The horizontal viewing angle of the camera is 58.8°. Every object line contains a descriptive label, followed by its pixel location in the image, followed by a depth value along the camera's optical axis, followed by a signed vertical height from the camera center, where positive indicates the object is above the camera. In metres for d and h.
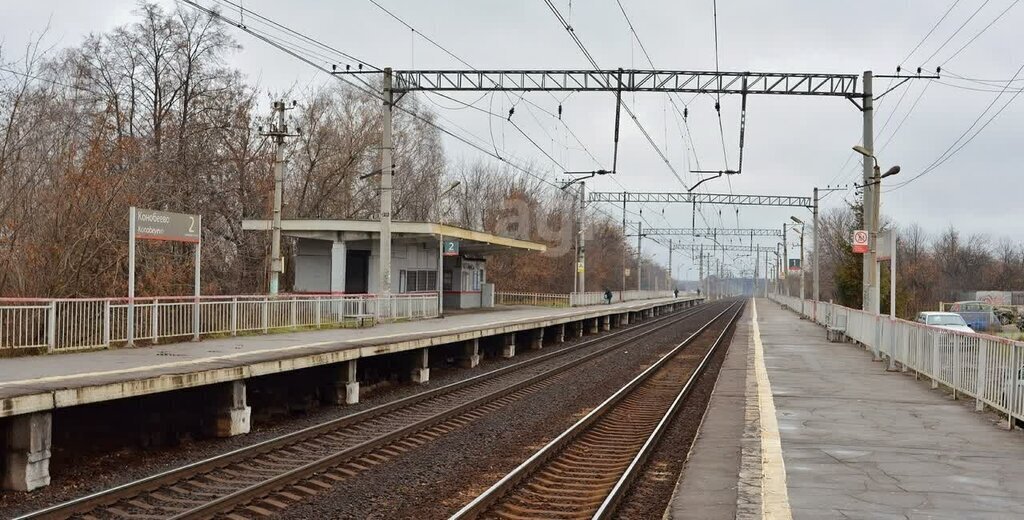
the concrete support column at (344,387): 16.06 -1.99
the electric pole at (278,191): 24.52 +2.27
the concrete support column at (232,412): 12.35 -1.89
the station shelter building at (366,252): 31.58 +0.92
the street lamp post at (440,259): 31.77 +0.64
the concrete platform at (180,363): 9.53 -1.30
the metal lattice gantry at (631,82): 23.42 +5.20
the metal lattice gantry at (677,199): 54.05 +5.09
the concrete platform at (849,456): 7.35 -1.78
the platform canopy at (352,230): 31.06 +1.59
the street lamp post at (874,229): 24.83 +1.52
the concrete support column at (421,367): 19.77 -1.97
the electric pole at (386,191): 25.02 +2.36
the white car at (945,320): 31.38 -1.23
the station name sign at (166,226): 16.88 +0.89
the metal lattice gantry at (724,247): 93.25 +3.70
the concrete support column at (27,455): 8.88 -1.82
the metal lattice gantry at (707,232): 74.69 +4.17
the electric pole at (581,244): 48.64 +1.95
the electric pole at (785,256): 76.37 +2.32
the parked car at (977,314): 46.22 -1.48
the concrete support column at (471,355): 23.86 -2.07
